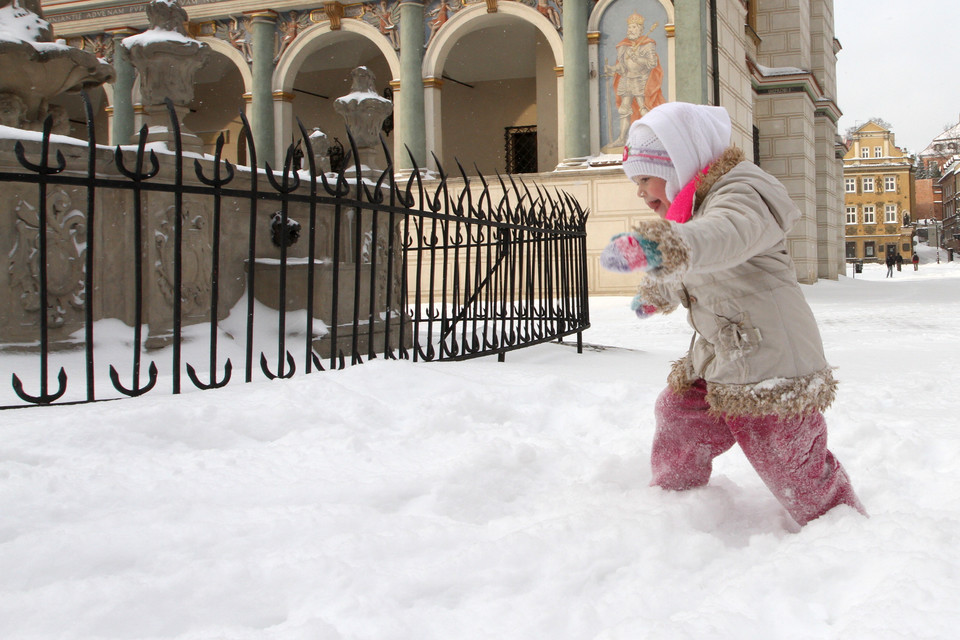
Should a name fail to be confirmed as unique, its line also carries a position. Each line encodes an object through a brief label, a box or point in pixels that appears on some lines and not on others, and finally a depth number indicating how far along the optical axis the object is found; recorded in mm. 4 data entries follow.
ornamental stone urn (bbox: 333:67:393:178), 6207
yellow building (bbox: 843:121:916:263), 63250
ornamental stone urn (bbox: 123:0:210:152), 4902
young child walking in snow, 2027
